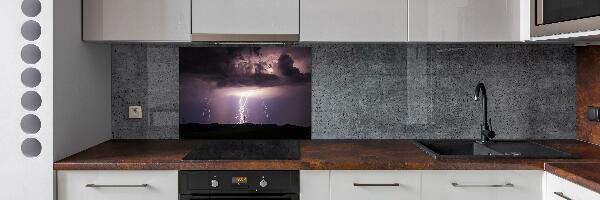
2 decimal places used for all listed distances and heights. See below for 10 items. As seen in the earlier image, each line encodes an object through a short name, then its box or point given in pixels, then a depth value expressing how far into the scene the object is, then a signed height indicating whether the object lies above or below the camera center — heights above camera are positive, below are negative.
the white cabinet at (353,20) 2.70 +0.36
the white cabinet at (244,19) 2.69 +0.36
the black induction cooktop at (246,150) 2.49 -0.24
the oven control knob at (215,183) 2.40 -0.34
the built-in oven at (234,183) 2.40 -0.34
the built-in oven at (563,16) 2.18 +0.33
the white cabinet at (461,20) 2.71 +0.36
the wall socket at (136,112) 3.11 -0.07
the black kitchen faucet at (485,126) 2.83 -0.13
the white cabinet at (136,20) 2.68 +0.36
